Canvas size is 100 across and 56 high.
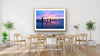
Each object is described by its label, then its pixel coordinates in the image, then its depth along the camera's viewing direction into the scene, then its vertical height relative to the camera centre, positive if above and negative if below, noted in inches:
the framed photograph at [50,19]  312.8 +19.3
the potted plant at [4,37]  290.7 -21.7
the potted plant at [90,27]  294.2 -0.3
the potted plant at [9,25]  291.6 +5.0
